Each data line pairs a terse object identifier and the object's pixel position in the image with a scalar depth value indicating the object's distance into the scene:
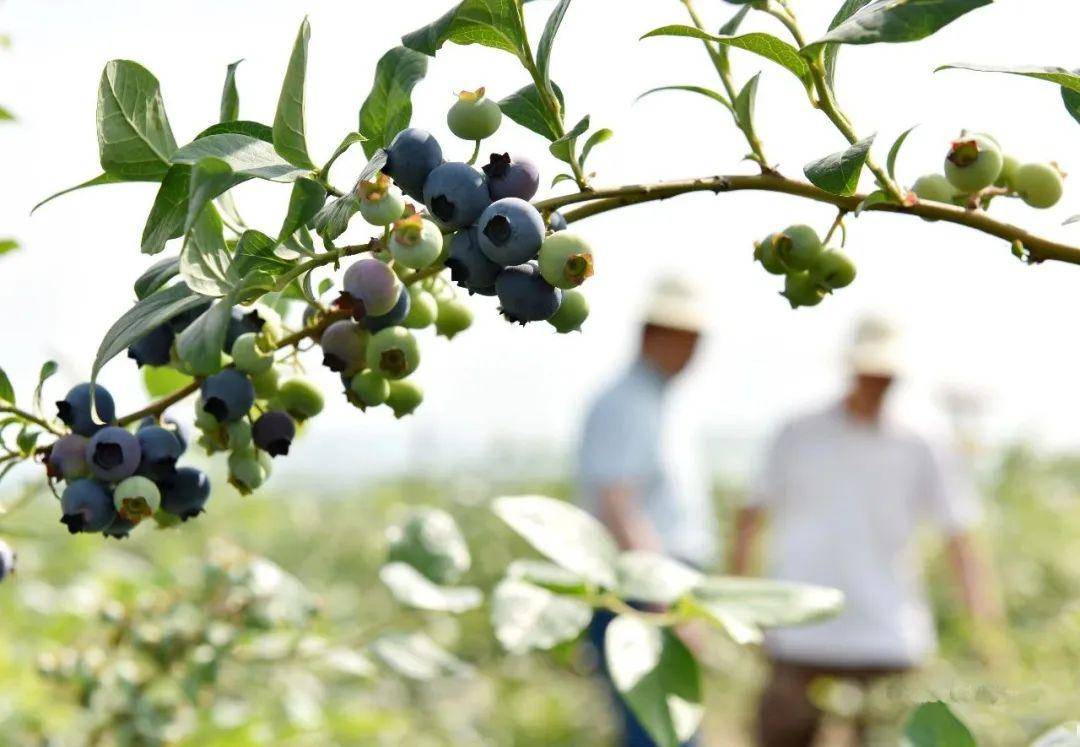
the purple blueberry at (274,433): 0.76
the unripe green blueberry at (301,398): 0.77
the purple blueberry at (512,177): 0.73
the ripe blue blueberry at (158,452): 0.75
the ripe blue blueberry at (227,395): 0.74
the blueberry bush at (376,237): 0.71
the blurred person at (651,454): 4.04
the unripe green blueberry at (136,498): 0.74
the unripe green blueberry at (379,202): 0.71
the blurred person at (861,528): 4.50
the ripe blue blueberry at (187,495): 0.76
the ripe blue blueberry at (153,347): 0.76
